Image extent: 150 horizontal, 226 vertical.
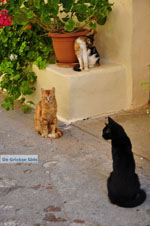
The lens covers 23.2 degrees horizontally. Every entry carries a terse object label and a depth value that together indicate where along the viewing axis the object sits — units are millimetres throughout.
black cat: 2971
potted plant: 4777
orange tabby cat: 4445
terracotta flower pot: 4979
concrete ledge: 4832
